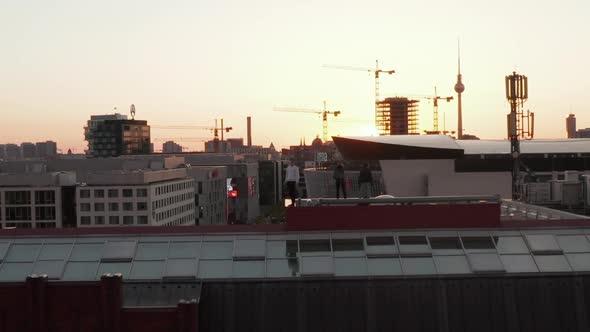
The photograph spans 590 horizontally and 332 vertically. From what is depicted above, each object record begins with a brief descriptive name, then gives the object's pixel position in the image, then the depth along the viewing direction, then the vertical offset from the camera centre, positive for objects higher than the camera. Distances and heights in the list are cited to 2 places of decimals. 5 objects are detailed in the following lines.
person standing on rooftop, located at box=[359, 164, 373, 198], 28.81 -0.73
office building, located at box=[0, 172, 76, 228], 119.94 -5.89
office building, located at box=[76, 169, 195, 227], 119.62 -5.81
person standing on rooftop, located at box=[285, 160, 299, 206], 27.20 -0.70
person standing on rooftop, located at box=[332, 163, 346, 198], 28.14 -0.55
